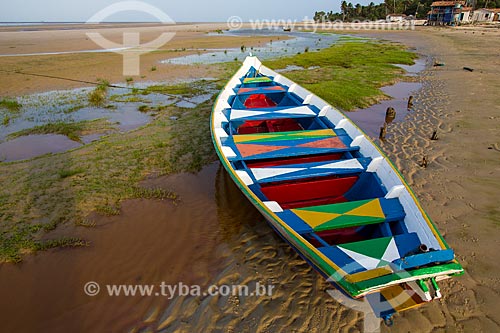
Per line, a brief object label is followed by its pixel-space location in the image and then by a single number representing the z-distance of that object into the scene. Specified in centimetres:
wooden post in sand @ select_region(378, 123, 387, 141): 776
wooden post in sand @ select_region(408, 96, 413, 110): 1042
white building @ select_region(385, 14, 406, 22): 7756
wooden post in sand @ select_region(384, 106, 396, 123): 882
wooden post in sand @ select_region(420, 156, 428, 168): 631
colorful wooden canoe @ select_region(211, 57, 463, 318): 272
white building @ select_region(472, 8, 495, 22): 6015
